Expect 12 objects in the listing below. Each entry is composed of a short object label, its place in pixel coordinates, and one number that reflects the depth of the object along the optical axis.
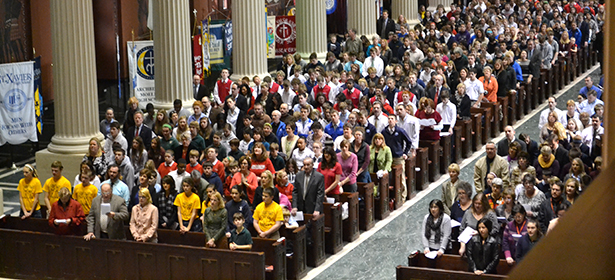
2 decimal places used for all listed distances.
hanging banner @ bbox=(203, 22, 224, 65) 23.80
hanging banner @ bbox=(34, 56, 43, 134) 17.69
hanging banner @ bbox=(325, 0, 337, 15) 31.11
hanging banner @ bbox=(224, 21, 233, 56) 24.16
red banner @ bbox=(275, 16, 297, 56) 25.31
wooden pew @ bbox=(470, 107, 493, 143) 18.86
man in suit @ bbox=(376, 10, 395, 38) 27.53
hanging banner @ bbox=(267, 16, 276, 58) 25.66
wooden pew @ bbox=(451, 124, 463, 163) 17.48
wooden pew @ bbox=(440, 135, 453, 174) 16.89
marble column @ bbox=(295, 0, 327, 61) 23.34
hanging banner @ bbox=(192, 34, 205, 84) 22.73
